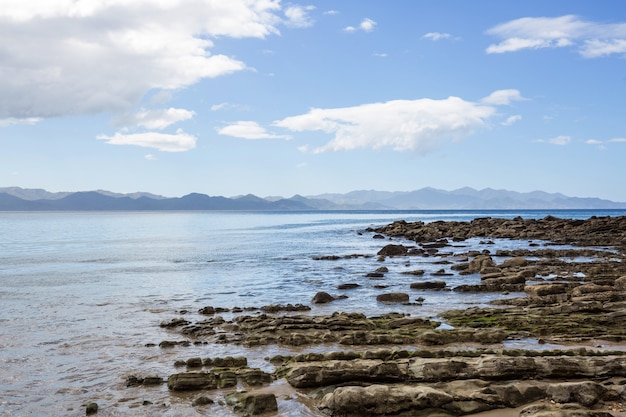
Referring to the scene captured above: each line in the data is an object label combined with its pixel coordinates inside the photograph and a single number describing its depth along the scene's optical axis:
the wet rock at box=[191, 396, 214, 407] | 11.33
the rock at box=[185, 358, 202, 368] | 14.23
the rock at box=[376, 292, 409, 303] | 24.88
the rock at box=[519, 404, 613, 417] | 9.13
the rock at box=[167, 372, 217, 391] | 12.27
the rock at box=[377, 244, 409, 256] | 49.69
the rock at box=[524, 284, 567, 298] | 23.78
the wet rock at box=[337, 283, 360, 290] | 29.66
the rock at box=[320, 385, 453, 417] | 10.26
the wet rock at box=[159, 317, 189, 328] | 20.19
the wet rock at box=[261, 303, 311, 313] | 23.08
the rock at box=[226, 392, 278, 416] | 10.84
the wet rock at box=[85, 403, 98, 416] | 11.29
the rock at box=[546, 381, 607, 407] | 10.20
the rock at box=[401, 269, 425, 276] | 35.04
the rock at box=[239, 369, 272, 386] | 12.56
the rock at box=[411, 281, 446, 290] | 28.78
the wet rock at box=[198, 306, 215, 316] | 22.81
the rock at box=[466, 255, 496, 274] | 35.29
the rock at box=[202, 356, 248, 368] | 14.03
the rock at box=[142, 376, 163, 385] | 12.92
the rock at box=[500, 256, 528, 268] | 35.36
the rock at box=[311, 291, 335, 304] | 25.14
